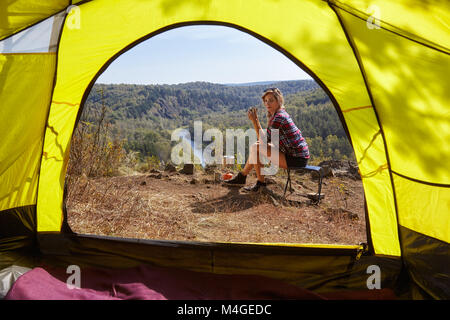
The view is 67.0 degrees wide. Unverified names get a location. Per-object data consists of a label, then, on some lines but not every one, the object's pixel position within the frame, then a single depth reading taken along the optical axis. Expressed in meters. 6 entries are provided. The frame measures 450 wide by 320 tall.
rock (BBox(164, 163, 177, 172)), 5.97
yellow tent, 1.81
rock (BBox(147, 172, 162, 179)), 5.23
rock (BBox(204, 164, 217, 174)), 5.88
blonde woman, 3.82
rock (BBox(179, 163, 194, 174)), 5.61
